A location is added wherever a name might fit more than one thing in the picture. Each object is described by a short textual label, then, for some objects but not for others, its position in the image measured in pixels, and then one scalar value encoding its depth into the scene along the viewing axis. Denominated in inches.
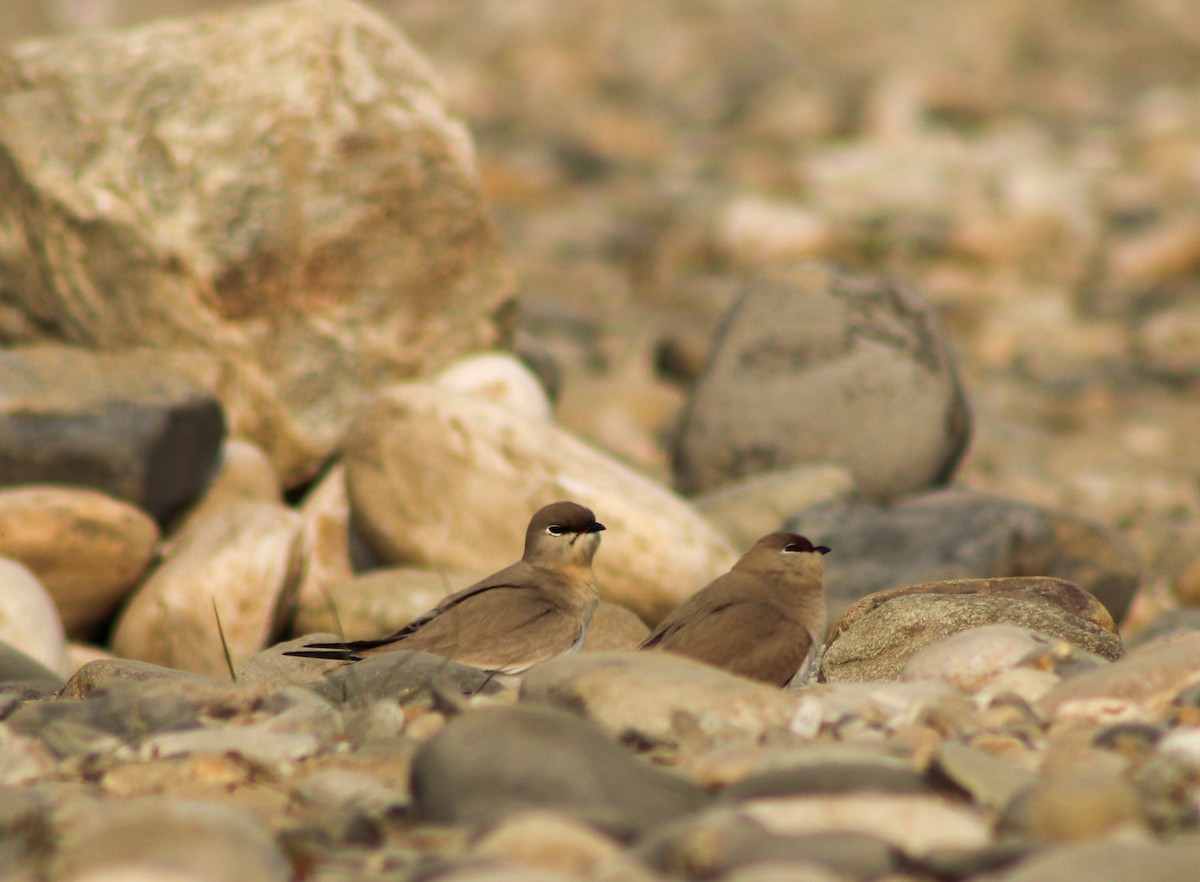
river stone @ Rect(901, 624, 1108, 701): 406.9
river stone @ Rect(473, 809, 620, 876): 261.4
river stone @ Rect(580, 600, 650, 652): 536.7
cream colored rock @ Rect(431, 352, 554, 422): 714.2
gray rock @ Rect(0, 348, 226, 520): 625.3
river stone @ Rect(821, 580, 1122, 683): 451.5
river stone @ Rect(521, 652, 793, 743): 345.1
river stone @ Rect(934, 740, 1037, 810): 301.1
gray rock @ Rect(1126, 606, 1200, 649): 617.4
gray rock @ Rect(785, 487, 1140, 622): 641.0
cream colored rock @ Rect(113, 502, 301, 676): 591.2
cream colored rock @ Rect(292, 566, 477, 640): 589.0
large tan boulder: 686.5
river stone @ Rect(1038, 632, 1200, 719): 367.6
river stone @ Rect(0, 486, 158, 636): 604.7
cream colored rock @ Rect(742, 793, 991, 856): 276.1
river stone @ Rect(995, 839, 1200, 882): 240.1
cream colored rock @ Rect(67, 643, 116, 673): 596.7
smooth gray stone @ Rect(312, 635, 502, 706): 392.2
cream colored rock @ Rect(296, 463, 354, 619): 666.2
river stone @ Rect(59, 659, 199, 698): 417.1
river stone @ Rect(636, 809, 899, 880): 257.6
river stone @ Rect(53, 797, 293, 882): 253.1
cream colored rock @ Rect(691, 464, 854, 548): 676.7
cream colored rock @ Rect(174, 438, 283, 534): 674.8
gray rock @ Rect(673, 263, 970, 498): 754.2
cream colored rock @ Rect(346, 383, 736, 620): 604.4
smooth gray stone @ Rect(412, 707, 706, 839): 291.4
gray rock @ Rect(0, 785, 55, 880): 274.7
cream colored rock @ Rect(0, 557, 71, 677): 560.4
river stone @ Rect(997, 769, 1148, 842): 277.4
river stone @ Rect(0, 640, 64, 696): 516.5
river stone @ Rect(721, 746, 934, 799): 294.8
